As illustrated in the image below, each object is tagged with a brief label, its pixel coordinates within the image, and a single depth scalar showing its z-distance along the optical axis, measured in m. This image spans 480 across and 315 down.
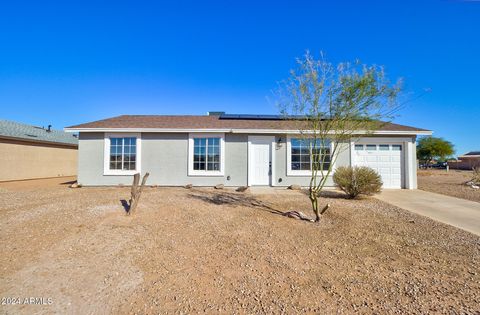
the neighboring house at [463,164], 32.31
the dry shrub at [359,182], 8.22
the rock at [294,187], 10.30
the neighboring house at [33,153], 13.52
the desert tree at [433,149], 38.03
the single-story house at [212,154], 10.55
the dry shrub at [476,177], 12.48
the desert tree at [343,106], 5.18
